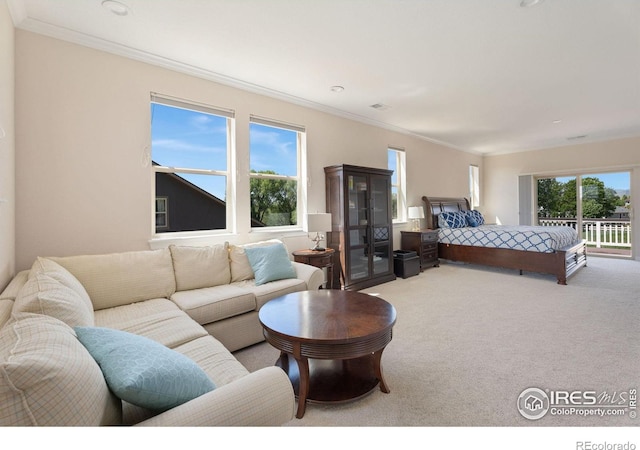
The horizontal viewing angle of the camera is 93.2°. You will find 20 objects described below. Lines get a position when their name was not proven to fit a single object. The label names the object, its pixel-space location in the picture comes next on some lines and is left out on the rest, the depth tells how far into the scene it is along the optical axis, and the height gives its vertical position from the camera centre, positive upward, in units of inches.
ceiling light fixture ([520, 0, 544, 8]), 83.7 +60.7
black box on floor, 194.1 -27.8
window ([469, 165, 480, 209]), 307.9 +35.3
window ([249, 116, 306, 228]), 147.3 +26.2
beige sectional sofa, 29.4 -18.7
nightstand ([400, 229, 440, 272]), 211.9 -16.6
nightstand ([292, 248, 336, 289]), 141.4 -16.3
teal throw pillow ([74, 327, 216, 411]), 35.1 -18.0
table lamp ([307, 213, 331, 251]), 142.9 +0.2
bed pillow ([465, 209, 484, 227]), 252.6 +2.2
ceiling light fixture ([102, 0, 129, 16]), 85.3 +62.7
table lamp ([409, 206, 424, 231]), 220.2 +6.1
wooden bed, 175.3 -23.6
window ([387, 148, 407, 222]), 224.7 +25.7
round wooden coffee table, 64.7 -25.4
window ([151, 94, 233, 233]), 121.3 +25.4
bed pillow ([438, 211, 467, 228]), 237.9 +0.6
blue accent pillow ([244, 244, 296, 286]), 113.1 -15.6
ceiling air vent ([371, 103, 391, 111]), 167.8 +65.3
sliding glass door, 254.5 +11.0
